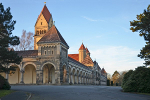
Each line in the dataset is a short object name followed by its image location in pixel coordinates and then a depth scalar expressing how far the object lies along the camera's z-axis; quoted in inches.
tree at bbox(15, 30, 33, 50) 1734.3
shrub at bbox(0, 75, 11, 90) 577.6
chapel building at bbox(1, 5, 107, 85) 1258.2
